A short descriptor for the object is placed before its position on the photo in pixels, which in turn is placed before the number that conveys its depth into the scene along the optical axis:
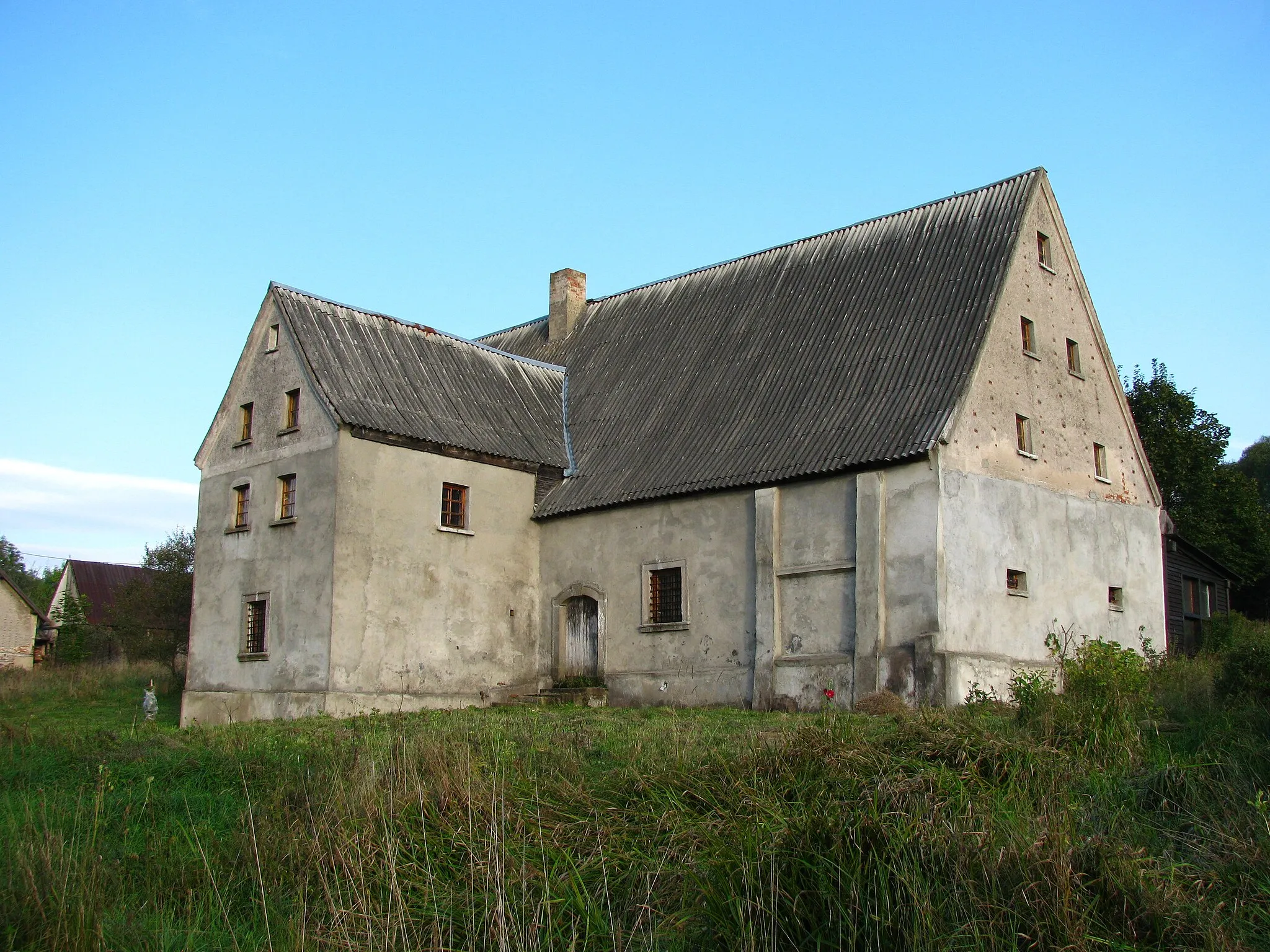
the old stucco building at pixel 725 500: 18.30
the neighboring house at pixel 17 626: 46.66
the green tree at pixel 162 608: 30.72
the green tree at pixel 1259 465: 58.81
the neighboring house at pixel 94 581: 61.66
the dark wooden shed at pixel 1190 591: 28.45
